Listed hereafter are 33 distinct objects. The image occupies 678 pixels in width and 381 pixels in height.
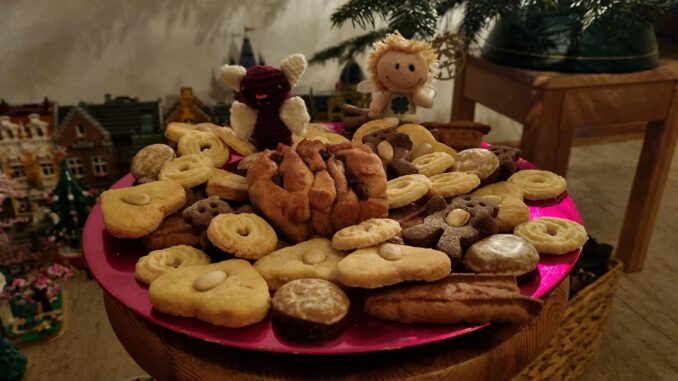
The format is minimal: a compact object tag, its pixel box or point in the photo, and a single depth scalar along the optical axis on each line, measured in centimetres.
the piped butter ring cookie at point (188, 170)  91
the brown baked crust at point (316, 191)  78
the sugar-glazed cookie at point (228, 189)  87
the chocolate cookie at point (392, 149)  94
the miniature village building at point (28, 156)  165
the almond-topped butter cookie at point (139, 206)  78
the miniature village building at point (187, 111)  172
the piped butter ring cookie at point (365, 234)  73
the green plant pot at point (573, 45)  125
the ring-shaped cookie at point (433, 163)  95
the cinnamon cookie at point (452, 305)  64
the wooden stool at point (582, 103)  127
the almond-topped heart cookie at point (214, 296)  63
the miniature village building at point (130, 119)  171
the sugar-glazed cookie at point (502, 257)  71
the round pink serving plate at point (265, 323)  61
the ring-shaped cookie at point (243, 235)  73
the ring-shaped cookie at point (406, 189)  84
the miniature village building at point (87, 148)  167
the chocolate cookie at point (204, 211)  79
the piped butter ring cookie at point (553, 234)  77
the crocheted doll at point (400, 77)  111
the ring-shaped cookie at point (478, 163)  94
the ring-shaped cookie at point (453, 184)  89
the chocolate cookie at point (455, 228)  74
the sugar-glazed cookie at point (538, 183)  93
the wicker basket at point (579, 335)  117
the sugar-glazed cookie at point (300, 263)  70
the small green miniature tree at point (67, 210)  161
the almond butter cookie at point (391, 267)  66
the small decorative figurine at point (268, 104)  102
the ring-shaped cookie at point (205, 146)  104
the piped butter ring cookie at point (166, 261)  71
